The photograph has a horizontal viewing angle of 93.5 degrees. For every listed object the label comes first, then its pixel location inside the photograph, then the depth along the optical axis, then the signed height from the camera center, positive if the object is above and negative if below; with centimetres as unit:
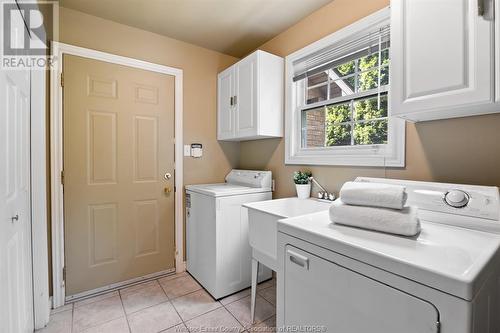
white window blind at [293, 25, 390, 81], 158 +86
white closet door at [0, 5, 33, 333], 109 -20
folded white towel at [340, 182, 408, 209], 95 -14
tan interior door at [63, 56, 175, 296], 202 -8
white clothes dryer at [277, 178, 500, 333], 64 -34
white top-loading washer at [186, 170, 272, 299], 202 -64
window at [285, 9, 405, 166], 158 +50
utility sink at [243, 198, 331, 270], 152 -37
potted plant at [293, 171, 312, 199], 197 -17
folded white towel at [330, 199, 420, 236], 89 -22
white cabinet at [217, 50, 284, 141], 215 +65
